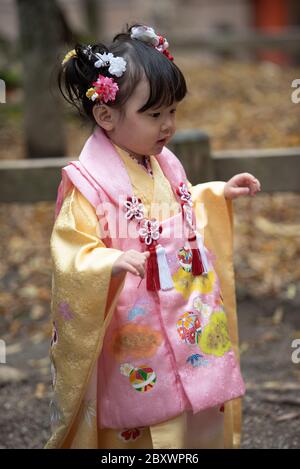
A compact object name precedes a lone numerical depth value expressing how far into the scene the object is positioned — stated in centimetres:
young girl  219
